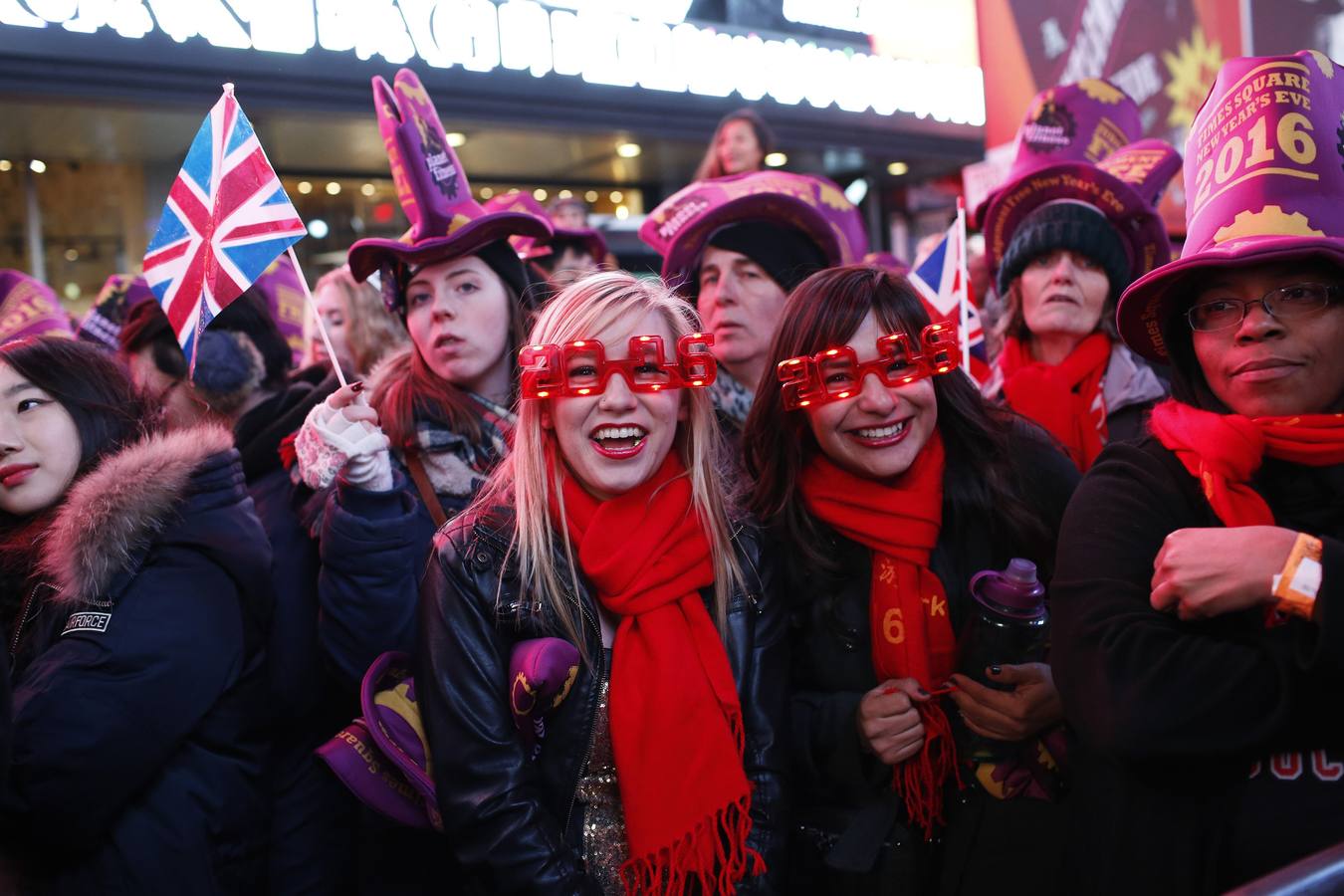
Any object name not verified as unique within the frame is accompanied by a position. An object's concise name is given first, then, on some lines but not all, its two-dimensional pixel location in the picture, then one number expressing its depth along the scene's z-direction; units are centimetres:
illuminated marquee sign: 709
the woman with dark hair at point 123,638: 220
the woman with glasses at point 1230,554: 178
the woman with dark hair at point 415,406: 265
